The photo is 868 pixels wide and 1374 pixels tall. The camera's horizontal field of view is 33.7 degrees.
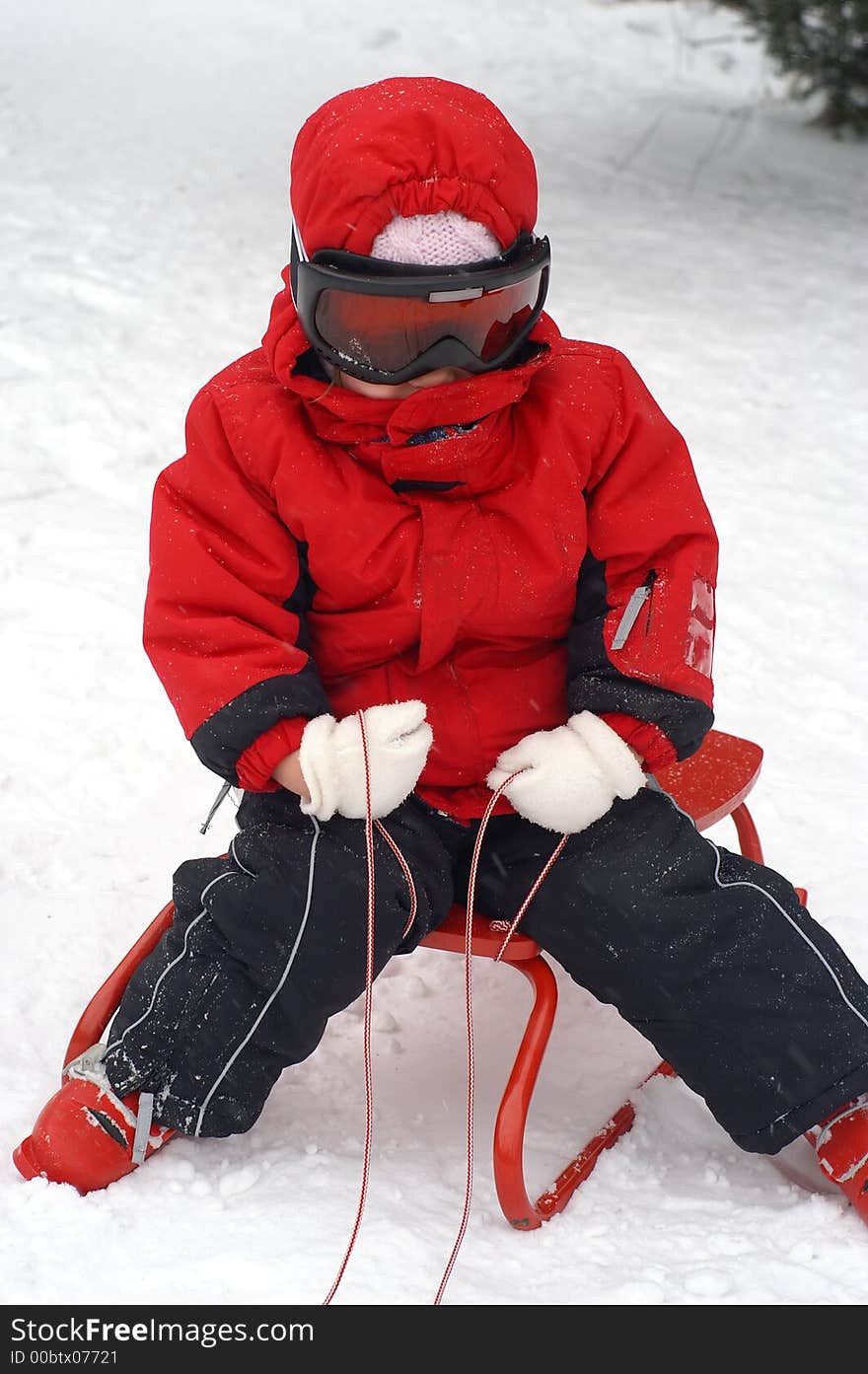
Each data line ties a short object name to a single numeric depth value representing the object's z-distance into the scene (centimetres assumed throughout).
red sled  172
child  171
